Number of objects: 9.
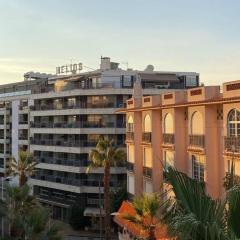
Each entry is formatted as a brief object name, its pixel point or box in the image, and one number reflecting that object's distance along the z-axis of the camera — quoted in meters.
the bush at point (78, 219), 58.16
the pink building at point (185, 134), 28.03
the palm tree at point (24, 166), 49.76
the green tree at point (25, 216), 28.80
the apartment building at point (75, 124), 59.25
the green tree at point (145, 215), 25.16
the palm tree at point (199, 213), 4.97
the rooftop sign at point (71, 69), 74.86
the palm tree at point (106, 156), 41.66
